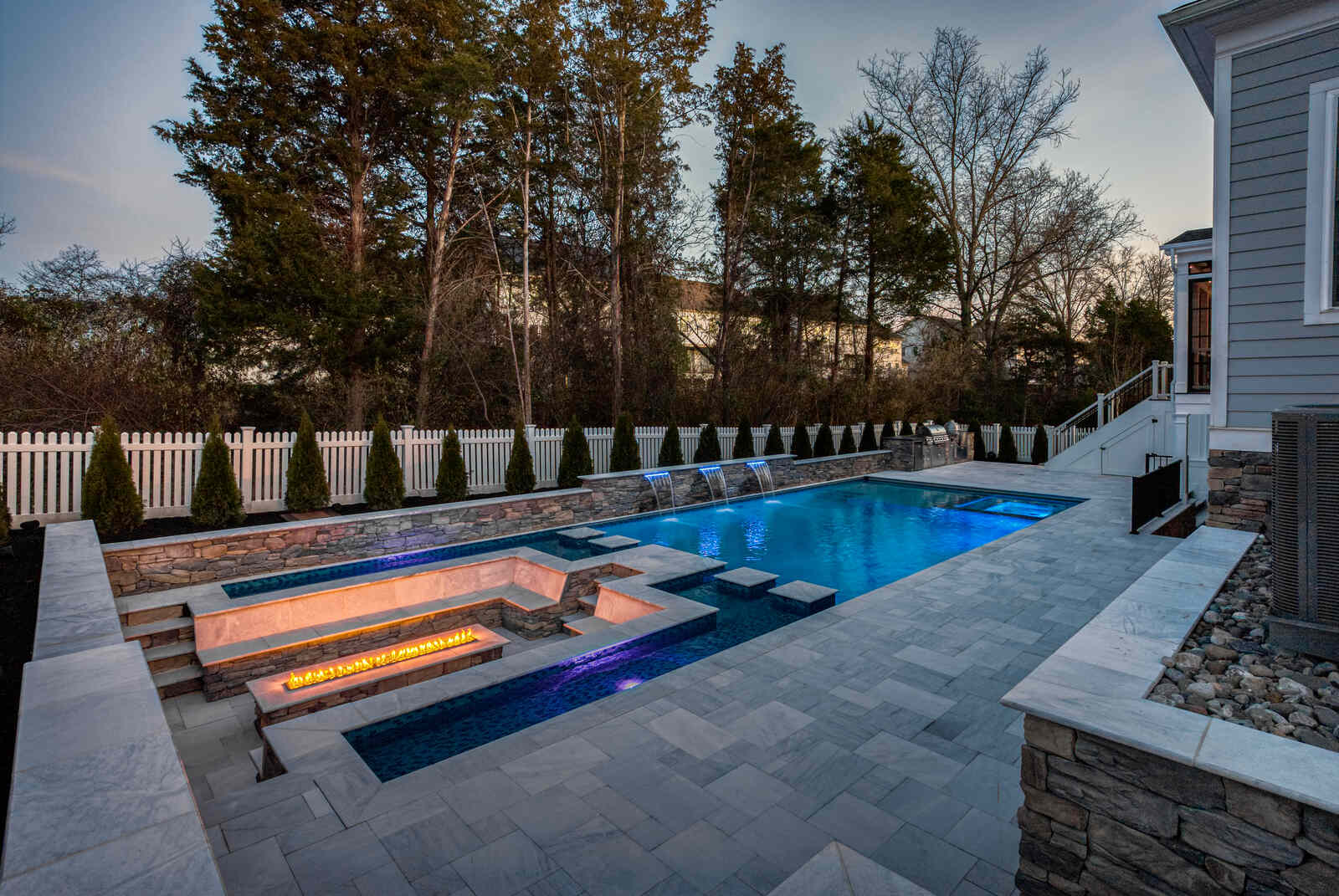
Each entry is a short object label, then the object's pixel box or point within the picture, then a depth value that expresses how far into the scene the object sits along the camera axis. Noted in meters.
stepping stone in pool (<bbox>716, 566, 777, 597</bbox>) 5.65
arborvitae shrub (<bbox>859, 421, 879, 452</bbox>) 15.22
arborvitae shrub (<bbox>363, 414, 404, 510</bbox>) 8.05
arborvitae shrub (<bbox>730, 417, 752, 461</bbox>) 12.62
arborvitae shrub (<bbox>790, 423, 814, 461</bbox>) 13.72
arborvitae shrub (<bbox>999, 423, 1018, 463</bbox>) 16.89
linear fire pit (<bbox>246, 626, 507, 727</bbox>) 3.88
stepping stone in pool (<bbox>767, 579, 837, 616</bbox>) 5.14
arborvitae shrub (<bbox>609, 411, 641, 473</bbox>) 10.53
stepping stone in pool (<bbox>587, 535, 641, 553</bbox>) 7.49
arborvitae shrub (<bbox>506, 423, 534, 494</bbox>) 9.31
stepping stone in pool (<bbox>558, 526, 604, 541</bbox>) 7.93
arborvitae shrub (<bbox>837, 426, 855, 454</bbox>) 14.81
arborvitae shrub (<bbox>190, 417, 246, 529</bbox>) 6.84
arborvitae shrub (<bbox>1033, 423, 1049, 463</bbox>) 16.25
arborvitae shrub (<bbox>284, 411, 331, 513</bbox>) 7.61
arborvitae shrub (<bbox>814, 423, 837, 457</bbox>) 14.09
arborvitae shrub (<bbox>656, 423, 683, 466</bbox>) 11.39
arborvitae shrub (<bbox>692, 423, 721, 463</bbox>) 12.02
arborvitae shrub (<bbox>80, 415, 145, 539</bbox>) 6.38
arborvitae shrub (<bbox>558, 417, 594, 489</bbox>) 9.94
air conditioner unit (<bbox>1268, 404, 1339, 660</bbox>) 2.53
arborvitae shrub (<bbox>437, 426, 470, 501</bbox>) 8.70
